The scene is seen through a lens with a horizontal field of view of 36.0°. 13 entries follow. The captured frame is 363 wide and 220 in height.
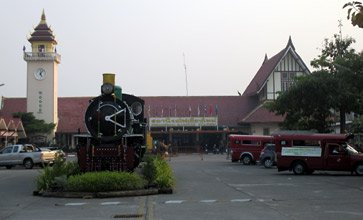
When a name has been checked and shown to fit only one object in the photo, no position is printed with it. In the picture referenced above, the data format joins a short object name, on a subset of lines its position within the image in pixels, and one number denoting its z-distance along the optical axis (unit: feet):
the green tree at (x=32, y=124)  193.26
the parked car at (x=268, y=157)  110.60
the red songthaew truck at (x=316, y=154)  84.79
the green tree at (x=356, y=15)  30.89
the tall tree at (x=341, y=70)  98.48
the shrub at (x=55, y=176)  56.29
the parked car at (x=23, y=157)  120.47
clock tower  204.64
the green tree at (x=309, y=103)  107.34
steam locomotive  61.16
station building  203.21
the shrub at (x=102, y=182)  53.62
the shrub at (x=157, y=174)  57.11
